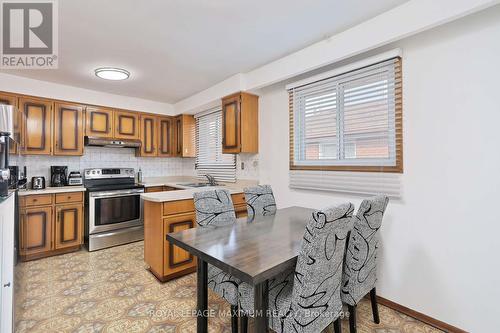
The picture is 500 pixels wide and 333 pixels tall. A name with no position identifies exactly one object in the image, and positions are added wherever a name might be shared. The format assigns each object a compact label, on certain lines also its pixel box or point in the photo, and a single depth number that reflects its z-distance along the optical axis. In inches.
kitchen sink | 163.4
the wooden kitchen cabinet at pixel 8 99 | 119.1
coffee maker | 141.1
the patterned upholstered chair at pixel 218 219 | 61.6
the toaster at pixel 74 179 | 143.9
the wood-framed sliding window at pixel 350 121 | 81.7
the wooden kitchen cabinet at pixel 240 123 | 128.0
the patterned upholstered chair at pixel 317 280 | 45.2
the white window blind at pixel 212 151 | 155.9
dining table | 46.5
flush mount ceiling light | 114.7
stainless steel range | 135.2
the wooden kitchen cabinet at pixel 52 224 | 120.5
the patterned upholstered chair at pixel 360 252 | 60.7
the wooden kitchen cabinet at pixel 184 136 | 178.5
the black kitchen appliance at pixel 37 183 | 131.6
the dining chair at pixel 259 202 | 95.9
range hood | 144.9
